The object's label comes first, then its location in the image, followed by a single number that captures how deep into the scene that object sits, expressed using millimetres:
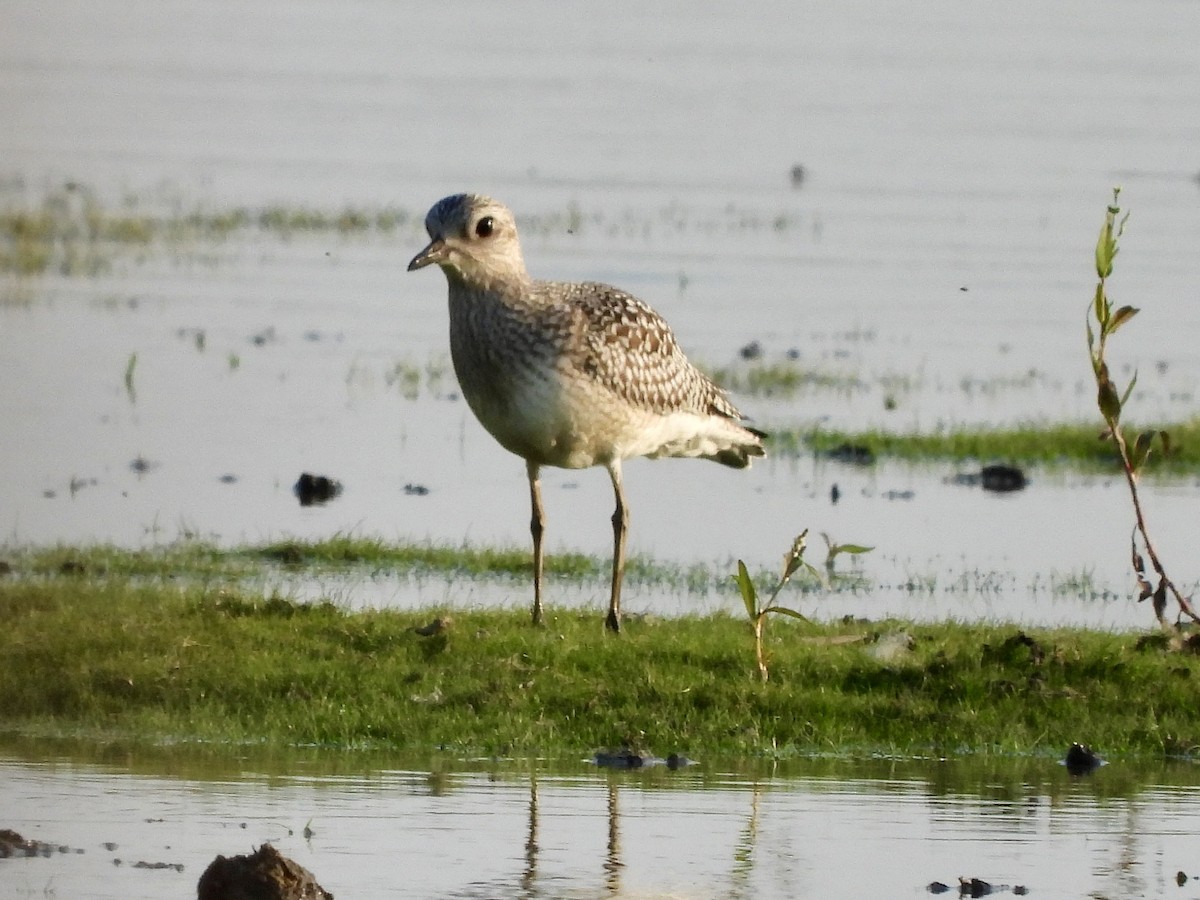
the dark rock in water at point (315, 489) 16281
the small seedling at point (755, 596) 10828
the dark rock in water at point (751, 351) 21216
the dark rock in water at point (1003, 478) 17453
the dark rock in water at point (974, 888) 8148
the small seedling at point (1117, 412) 10461
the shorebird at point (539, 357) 12070
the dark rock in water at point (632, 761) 10008
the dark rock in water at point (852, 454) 17969
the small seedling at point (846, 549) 11047
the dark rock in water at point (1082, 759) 10242
